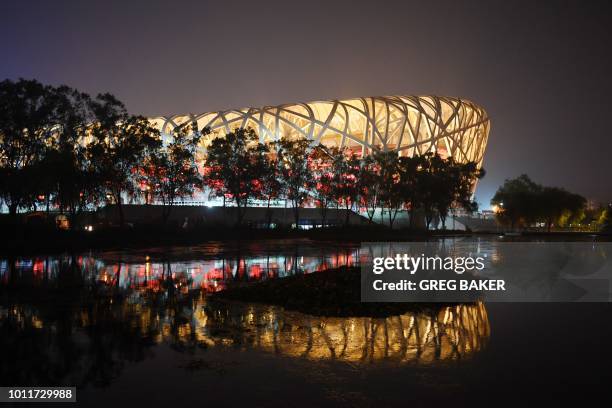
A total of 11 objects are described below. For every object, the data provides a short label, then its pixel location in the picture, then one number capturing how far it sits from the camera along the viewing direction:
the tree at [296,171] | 51.31
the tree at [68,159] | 32.03
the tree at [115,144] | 35.62
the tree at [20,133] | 29.47
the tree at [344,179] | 52.31
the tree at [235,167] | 47.25
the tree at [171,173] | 42.72
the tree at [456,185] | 53.17
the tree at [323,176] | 52.56
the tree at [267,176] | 49.06
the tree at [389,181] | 53.34
